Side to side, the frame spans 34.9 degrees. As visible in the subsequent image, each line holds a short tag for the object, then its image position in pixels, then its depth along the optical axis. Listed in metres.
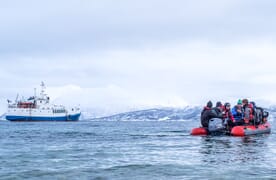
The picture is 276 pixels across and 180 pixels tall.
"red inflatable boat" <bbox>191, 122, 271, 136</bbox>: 35.53
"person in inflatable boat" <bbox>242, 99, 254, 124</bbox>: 37.28
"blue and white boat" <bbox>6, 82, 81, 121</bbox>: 128.62
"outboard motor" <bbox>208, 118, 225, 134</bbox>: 36.34
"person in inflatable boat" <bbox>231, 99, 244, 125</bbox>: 37.38
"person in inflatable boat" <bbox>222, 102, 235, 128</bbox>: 36.97
